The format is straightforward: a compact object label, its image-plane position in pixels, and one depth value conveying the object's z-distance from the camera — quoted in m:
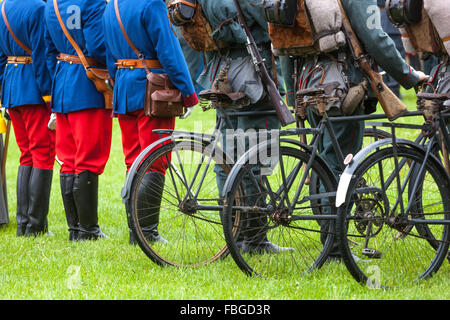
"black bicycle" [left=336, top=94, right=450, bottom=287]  9.25
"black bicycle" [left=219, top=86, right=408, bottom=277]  9.70
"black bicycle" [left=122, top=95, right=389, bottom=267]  10.26
